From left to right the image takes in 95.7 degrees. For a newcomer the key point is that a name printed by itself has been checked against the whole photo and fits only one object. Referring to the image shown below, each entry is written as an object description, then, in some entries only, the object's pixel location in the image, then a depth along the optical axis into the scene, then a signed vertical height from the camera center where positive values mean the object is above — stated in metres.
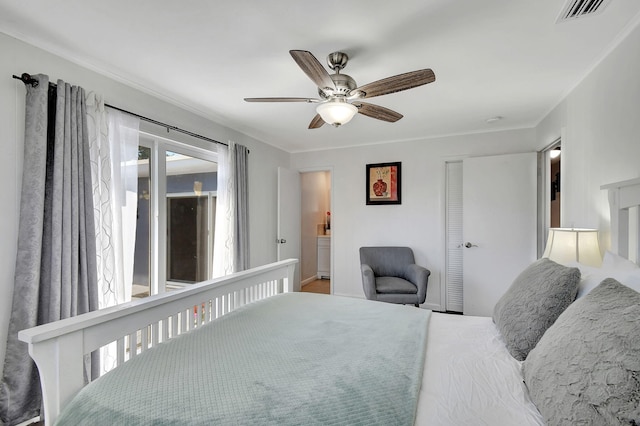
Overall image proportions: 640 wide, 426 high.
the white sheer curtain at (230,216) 3.10 -0.02
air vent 1.41 +1.02
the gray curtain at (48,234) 1.62 -0.12
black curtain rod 1.66 +0.78
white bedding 0.85 -0.60
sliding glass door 2.53 -0.01
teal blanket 0.81 -0.55
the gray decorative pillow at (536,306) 1.15 -0.39
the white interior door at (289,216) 4.05 -0.04
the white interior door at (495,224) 3.30 -0.13
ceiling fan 1.55 +0.74
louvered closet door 3.73 -0.37
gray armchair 3.16 -0.76
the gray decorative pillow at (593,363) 0.63 -0.39
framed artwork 3.98 +0.42
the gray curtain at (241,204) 3.22 +0.11
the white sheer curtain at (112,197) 1.98 +0.13
